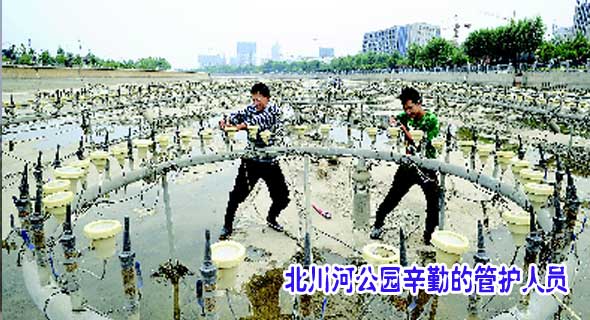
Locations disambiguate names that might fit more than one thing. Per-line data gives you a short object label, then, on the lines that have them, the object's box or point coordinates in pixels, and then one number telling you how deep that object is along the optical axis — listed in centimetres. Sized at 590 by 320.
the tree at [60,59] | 6005
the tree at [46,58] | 5653
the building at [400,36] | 16175
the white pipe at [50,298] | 237
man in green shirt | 557
